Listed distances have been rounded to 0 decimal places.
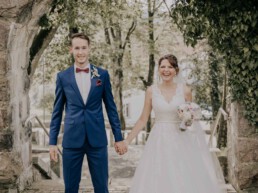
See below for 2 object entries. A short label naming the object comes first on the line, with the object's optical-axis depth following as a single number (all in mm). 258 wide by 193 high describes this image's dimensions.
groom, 3947
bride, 4336
